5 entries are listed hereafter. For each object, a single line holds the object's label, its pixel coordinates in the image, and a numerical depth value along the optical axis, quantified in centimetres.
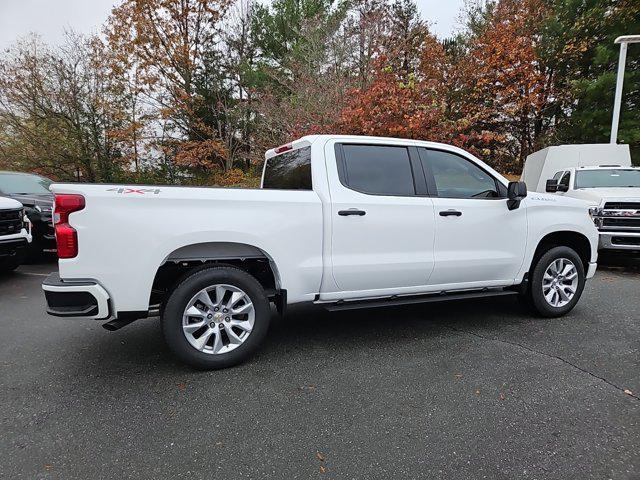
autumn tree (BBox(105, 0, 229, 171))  1744
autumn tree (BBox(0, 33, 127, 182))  1698
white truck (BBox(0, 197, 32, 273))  604
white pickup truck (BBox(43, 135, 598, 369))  289
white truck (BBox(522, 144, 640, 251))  748
